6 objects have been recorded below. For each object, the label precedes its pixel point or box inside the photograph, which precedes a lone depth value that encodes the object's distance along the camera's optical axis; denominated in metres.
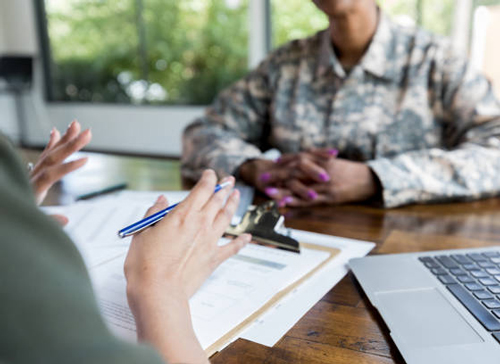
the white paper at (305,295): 0.43
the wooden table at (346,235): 0.40
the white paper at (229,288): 0.43
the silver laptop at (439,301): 0.37
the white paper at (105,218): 0.62
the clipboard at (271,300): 0.40
